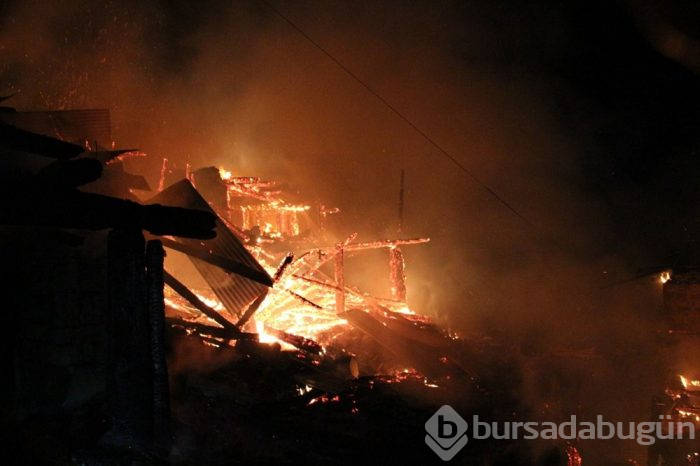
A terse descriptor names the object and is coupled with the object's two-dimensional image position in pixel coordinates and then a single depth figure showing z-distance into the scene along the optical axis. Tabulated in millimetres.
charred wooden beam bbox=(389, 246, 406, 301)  14791
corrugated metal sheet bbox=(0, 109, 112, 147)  8672
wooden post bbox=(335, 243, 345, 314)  12570
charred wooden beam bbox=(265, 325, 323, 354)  9789
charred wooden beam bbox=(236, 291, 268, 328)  9064
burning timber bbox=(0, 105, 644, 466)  5680
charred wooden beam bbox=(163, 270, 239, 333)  8109
